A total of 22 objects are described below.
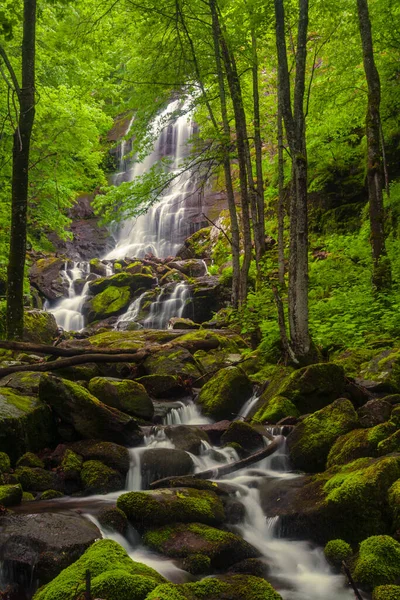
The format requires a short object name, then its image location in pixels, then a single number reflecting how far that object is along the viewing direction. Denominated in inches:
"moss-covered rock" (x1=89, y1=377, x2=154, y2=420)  317.4
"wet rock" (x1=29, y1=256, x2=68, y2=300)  963.3
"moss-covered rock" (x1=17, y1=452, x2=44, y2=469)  245.0
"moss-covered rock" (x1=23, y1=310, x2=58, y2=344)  604.1
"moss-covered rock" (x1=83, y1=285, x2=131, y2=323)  844.0
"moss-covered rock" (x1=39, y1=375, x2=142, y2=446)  275.4
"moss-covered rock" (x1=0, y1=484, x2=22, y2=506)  195.5
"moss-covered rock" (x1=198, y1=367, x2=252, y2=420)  343.6
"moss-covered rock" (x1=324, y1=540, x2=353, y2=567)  178.1
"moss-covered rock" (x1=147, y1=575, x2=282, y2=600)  141.1
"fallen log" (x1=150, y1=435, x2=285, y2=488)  245.8
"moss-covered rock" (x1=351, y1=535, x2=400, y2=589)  153.3
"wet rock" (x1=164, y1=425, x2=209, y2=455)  284.4
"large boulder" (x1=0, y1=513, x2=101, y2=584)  156.5
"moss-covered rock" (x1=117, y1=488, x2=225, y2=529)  195.3
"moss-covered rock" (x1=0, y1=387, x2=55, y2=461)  247.1
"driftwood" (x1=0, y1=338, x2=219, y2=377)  335.3
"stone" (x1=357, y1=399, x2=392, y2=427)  247.3
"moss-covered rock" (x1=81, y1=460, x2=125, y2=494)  236.6
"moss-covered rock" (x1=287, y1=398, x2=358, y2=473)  247.8
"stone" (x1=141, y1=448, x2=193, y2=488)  256.2
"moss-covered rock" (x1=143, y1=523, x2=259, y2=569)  177.6
